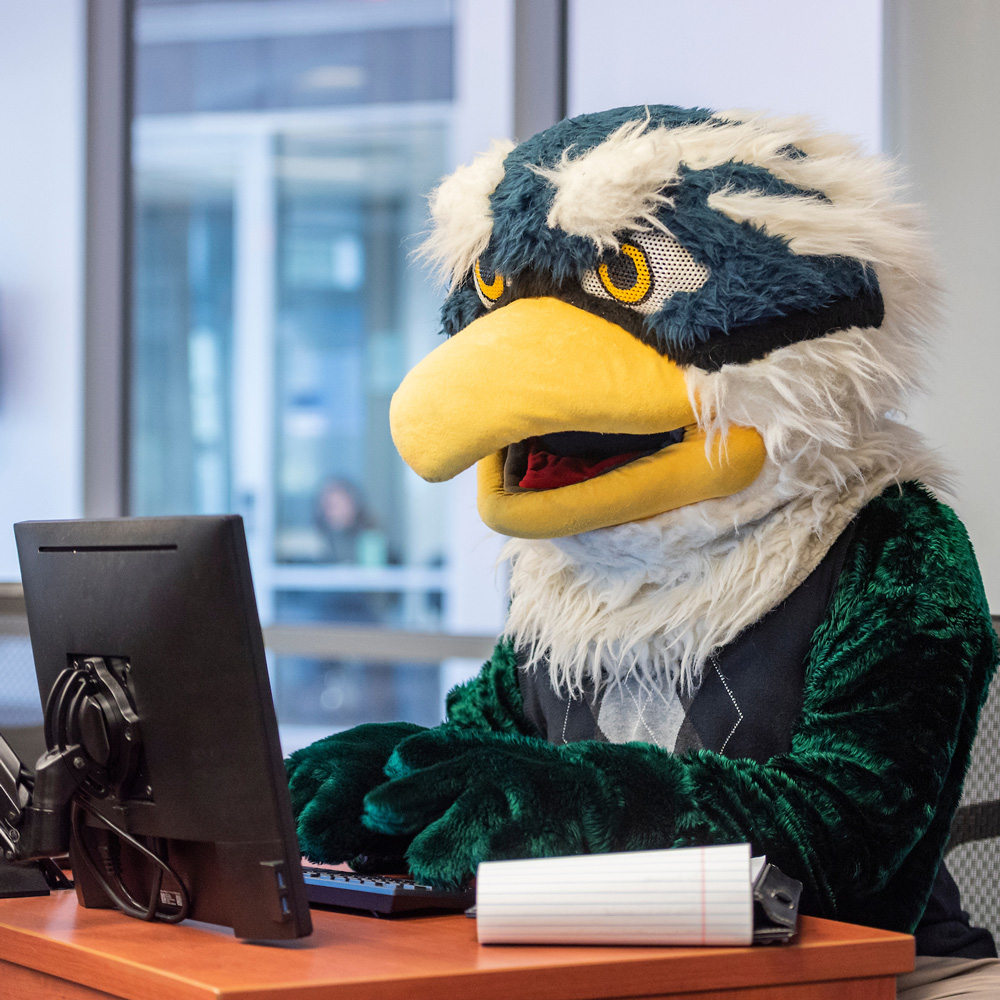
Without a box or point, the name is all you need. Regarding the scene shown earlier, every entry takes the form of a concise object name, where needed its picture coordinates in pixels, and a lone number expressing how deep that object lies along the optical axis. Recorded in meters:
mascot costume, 2.51
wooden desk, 2.25
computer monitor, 2.34
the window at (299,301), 7.22
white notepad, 2.33
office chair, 3.06
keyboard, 2.47
